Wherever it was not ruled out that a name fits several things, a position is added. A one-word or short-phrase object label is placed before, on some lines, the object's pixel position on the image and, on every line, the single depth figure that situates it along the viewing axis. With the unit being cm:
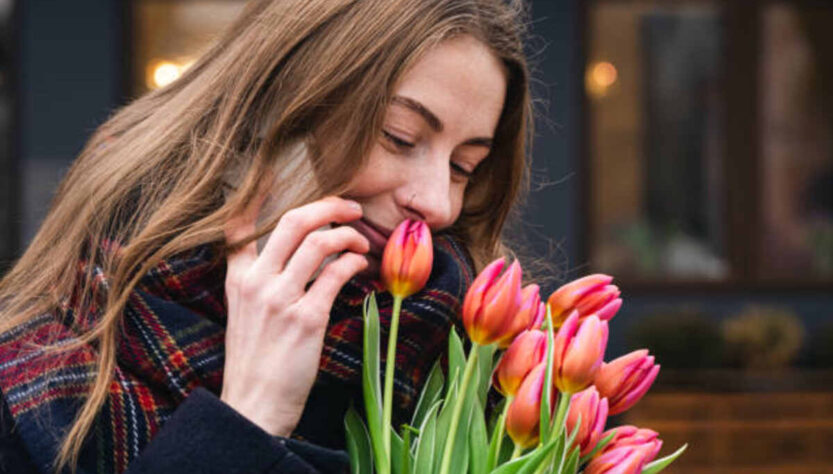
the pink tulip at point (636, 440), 104
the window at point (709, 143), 575
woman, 111
